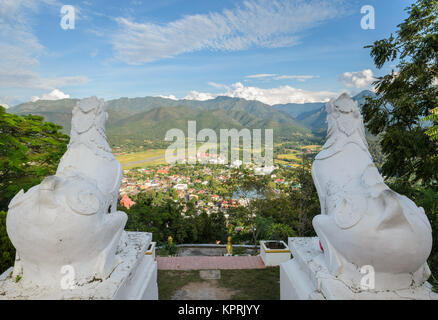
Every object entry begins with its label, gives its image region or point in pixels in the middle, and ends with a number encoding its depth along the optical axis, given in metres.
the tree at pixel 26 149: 6.97
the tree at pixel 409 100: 6.70
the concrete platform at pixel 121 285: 3.16
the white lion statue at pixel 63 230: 3.15
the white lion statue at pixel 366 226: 3.08
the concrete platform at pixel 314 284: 3.20
